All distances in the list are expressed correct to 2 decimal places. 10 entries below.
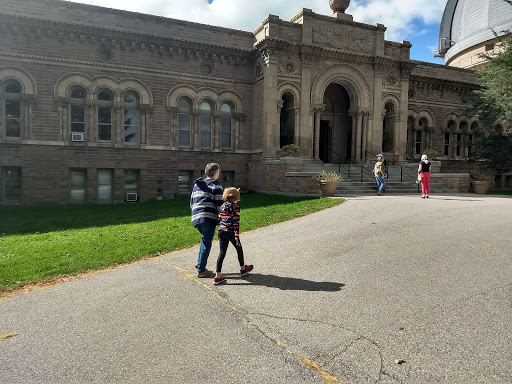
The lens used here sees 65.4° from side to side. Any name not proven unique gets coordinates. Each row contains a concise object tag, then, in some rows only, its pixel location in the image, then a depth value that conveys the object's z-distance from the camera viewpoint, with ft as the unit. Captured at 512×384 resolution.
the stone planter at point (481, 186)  67.82
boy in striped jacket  20.92
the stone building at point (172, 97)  63.16
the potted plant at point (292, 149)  68.59
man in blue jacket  21.24
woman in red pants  53.26
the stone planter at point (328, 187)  55.77
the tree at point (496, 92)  69.92
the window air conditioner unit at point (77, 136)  66.28
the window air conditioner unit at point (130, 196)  69.21
